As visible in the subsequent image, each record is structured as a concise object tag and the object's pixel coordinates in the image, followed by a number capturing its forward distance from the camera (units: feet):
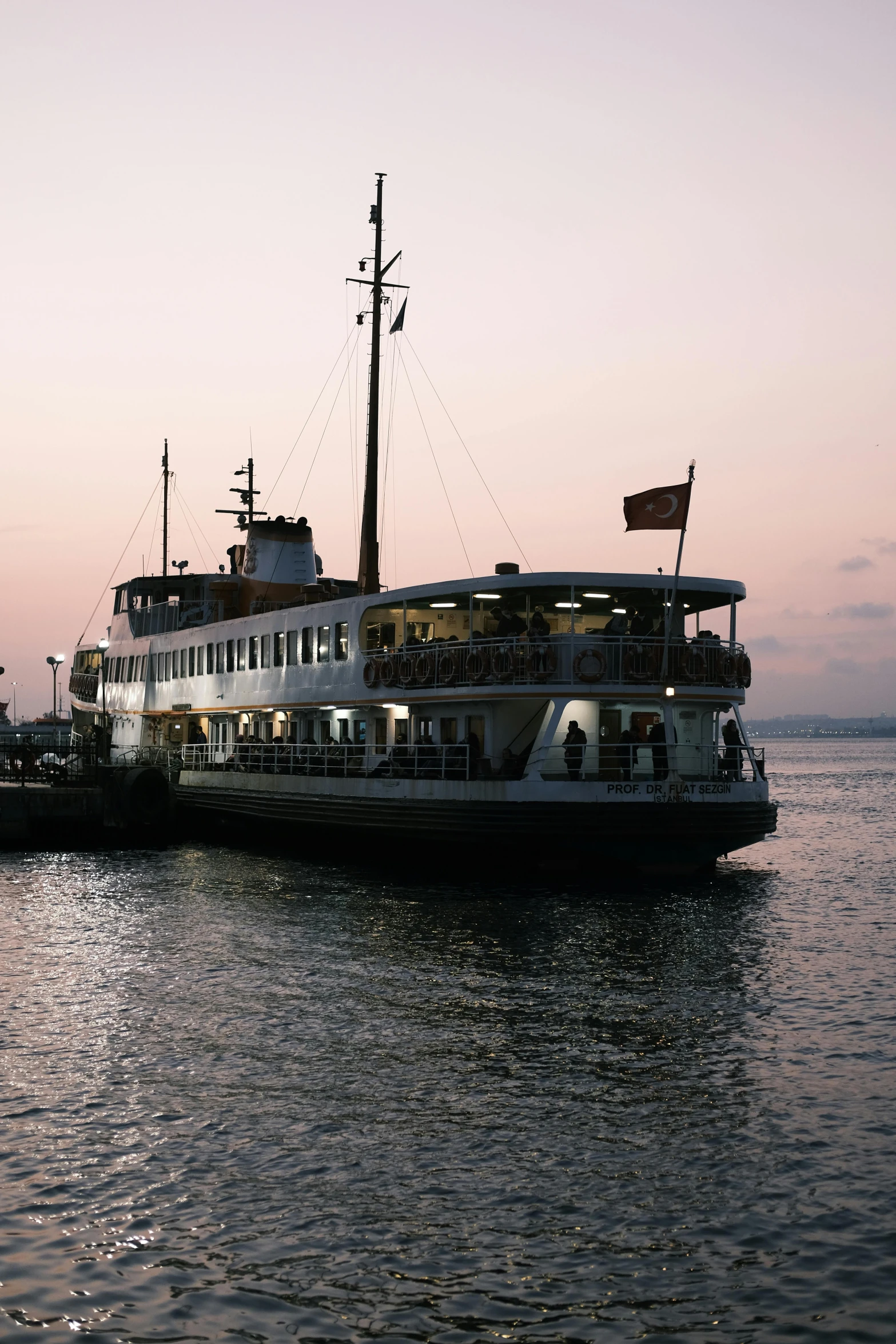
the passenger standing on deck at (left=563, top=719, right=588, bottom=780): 92.32
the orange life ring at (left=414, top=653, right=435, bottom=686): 100.32
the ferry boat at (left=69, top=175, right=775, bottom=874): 90.43
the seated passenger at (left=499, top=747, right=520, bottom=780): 95.40
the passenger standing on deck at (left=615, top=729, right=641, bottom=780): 92.99
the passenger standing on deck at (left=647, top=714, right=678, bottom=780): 94.73
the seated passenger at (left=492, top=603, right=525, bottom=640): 97.35
